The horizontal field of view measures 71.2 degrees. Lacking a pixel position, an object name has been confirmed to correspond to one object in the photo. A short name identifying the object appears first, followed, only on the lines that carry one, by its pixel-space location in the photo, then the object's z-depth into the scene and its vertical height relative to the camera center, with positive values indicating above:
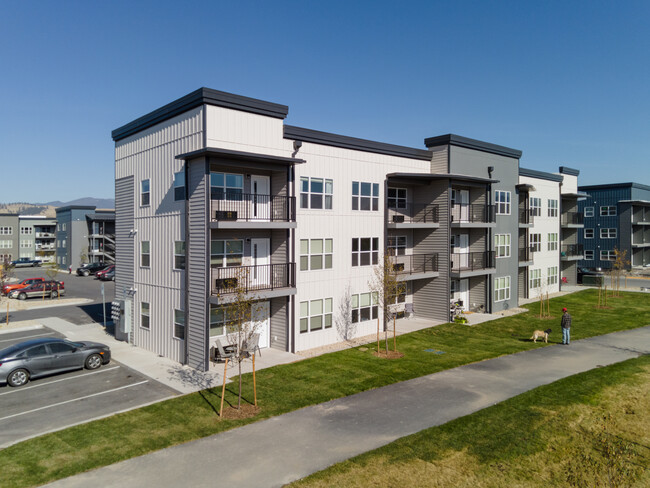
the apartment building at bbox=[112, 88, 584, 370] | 18.12 +1.41
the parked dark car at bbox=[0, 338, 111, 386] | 16.66 -4.11
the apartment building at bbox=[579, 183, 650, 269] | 55.84 +3.37
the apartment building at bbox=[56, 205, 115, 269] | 61.22 +2.76
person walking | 21.42 -3.64
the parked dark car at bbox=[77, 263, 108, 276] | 56.03 -2.08
